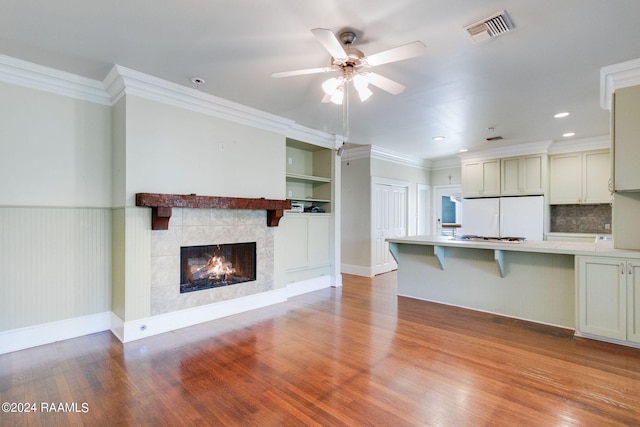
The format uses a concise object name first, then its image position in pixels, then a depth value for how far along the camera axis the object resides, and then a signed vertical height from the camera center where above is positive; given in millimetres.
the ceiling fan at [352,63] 2020 +1098
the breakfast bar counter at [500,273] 3426 -788
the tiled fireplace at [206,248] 3367 -438
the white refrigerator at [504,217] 5836 -83
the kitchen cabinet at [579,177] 5457 +646
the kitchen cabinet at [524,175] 5875 +737
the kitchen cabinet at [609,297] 2865 -814
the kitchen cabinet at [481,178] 6398 +735
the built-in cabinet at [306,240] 4848 -454
